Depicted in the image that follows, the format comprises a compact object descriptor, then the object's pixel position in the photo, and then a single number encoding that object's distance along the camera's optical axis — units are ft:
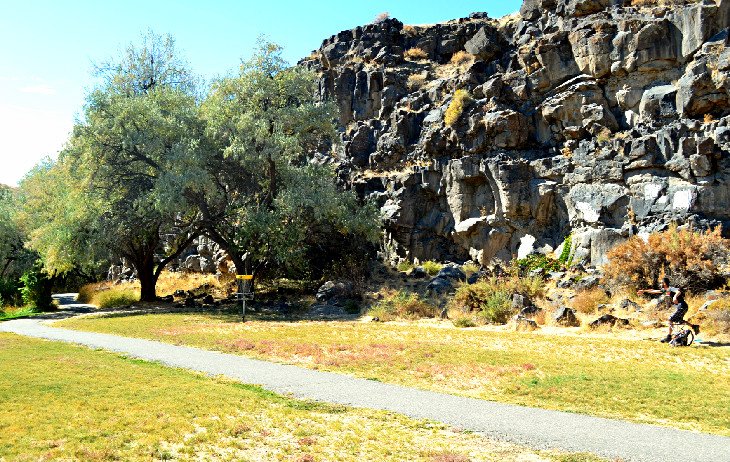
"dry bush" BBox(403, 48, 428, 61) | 150.88
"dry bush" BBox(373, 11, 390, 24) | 187.95
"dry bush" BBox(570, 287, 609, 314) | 64.03
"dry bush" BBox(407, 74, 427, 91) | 138.82
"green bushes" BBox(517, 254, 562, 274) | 90.17
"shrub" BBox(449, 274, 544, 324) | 65.98
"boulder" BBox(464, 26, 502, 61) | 127.75
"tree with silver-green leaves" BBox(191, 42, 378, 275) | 87.71
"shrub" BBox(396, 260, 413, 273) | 103.08
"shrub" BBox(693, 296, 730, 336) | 49.10
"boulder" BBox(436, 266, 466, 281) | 87.30
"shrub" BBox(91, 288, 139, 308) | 104.53
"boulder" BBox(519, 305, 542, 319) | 63.93
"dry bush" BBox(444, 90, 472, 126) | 117.29
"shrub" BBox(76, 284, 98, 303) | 119.55
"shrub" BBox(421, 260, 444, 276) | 98.02
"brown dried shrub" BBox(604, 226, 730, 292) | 61.82
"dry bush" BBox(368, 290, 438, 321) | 73.97
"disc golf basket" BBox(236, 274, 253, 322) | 70.79
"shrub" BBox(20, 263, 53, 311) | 101.40
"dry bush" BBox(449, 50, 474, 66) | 137.39
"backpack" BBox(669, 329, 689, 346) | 46.57
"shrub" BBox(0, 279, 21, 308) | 110.42
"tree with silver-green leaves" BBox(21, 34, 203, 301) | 86.28
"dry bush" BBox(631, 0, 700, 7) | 100.78
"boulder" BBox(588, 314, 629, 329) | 56.59
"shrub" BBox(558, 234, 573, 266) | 93.13
